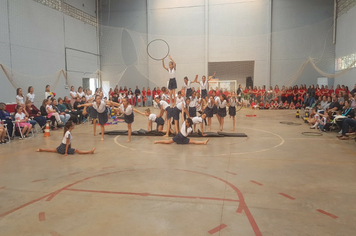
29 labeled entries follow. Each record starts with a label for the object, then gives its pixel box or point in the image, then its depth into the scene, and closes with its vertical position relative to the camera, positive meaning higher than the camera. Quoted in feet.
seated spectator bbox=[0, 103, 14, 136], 31.23 -2.49
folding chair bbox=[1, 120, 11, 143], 30.04 -3.21
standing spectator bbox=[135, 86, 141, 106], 78.59 +0.98
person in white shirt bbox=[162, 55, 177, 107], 40.33 +2.86
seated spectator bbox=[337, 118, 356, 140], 29.81 -3.31
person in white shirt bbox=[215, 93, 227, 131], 35.73 -1.30
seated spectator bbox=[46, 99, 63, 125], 38.75 -2.25
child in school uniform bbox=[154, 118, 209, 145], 26.89 -4.14
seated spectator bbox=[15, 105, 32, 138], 32.35 -2.86
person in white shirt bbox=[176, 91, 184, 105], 33.35 -0.21
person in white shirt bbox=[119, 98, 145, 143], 30.48 -1.65
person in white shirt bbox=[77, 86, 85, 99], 53.16 +0.67
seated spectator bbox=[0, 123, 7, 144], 29.30 -4.06
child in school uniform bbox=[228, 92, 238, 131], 36.88 -1.39
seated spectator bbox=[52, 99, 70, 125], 40.45 -2.74
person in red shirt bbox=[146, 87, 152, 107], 79.31 -1.08
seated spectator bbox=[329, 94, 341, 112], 37.73 -1.23
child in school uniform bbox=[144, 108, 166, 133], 33.60 -3.05
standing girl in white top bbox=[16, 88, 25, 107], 38.68 +0.05
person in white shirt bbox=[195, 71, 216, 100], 46.34 +1.33
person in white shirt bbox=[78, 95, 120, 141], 31.53 -1.50
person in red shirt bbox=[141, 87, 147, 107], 78.12 +0.54
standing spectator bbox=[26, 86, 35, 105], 41.63 +0.21
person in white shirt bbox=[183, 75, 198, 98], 44.19 +1.30
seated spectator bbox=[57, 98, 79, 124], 42.45 -2.14
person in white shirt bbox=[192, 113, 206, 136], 29.48 -2.57
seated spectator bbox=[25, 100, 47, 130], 36.17 -2.42
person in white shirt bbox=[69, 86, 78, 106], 48.08 -0.12
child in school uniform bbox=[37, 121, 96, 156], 23.80 -4.38
